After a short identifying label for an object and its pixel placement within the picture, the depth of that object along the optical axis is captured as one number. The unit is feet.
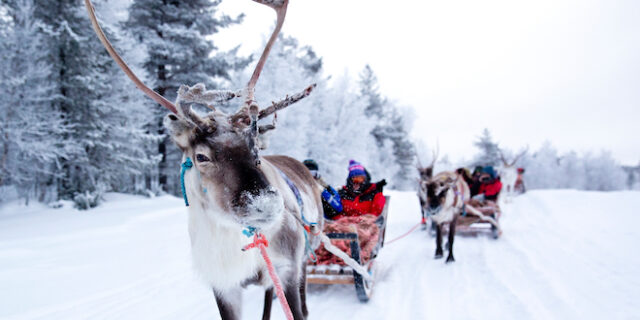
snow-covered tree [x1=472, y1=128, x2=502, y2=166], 124.16
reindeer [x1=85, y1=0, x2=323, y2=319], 5.62
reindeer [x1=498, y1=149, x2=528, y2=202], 52.48
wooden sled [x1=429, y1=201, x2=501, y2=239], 24.82
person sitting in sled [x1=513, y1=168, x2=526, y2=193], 59.36
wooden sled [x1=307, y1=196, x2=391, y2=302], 13.26
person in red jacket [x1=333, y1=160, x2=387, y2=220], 18.44
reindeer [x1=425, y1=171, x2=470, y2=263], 20.15
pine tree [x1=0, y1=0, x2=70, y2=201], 30.89
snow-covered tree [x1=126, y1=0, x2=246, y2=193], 43.16
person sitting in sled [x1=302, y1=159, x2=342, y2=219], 16.46
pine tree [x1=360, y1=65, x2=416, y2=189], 103.14
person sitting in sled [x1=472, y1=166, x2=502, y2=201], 29.14
